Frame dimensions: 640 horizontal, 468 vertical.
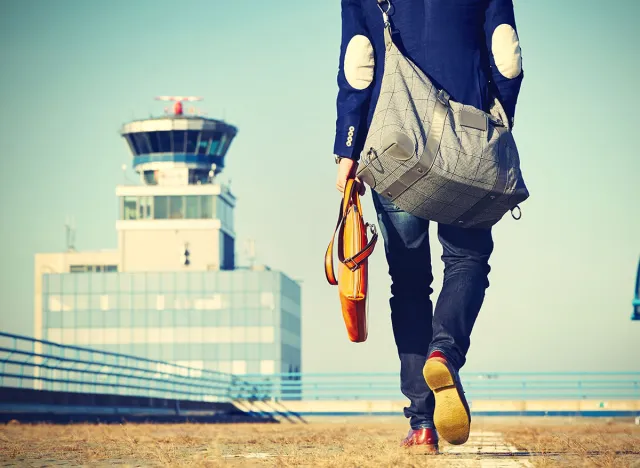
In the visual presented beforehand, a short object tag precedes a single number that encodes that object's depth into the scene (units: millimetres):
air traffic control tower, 81625
